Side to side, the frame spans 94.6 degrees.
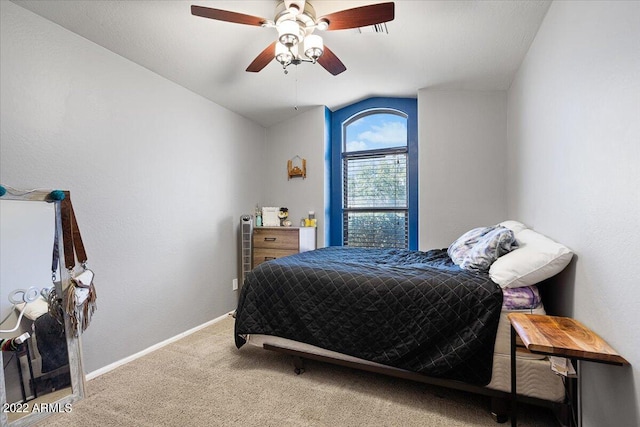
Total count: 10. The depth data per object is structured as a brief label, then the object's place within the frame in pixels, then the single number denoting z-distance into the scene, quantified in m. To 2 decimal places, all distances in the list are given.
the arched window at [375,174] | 3.72
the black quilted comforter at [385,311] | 1.59
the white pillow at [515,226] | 2.21
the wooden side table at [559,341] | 1.02
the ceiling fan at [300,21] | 1.64
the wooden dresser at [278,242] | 3.44
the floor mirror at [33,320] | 1.58
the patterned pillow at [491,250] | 1.80
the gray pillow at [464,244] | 2.13
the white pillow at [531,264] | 1.50
